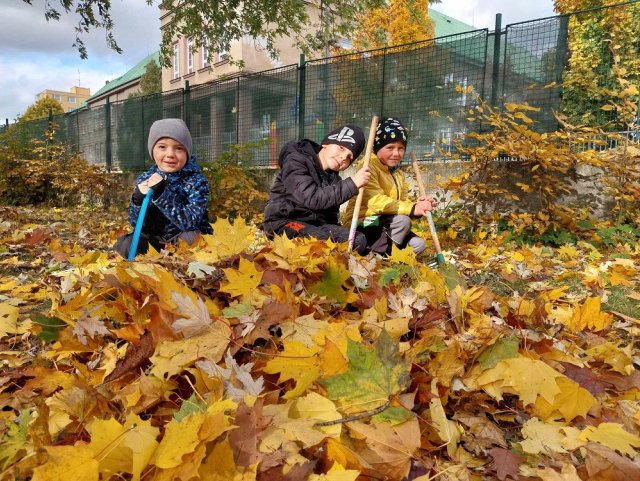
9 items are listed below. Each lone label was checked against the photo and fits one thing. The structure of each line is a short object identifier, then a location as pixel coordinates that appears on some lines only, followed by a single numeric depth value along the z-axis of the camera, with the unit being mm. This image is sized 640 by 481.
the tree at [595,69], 5227
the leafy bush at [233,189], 7270
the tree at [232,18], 8785
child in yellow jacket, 3580
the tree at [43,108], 40384
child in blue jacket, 3156
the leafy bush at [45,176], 9705
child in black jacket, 3223
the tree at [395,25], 19844
